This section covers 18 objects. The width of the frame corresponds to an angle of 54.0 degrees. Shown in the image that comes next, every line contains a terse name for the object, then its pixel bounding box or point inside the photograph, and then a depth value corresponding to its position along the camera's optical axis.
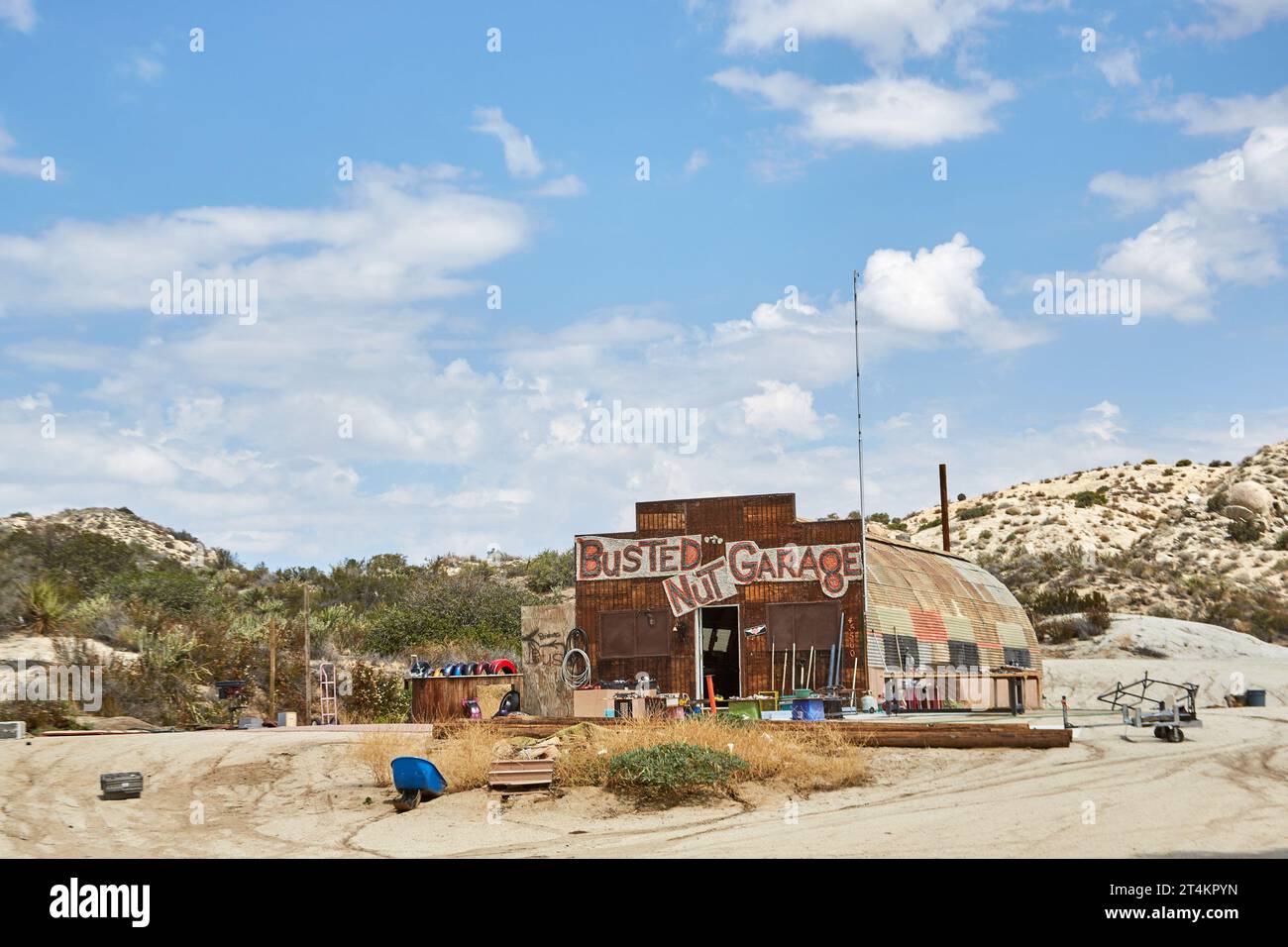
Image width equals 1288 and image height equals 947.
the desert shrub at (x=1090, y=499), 93.62
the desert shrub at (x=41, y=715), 33.50
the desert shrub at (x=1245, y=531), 79.06
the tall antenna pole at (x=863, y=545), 33.72
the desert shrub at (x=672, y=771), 20.67
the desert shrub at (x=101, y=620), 43.25
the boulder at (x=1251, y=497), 82.56
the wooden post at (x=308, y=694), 39.28
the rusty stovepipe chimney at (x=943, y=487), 58.00
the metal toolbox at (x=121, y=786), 23.23
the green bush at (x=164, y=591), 52.06
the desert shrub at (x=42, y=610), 42.41
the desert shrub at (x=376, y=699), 40.56
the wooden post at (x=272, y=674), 39.97
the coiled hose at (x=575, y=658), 37.03
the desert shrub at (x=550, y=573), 73.81
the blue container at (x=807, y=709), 28.25
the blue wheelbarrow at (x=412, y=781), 21.33
